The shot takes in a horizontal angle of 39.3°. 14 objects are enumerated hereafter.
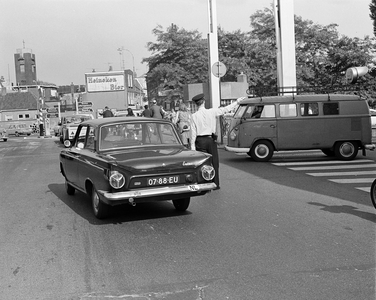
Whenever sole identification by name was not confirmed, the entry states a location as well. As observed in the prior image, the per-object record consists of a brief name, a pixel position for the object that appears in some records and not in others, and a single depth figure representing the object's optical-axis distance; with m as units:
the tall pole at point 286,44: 19.86
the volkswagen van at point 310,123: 14.98
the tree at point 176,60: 46.19
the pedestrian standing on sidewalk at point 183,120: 16.59
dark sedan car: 7.04
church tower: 134.62
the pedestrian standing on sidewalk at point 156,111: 21.20
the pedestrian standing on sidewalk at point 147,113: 21.94
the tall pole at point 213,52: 21.41
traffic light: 15.30
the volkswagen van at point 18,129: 55.09
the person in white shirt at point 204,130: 9.96
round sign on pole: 19.53
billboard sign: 124.25
